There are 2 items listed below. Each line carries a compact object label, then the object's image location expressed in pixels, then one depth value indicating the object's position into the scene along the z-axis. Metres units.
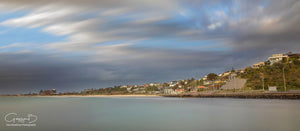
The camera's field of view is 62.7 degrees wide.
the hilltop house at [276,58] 121.05
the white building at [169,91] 167.43
